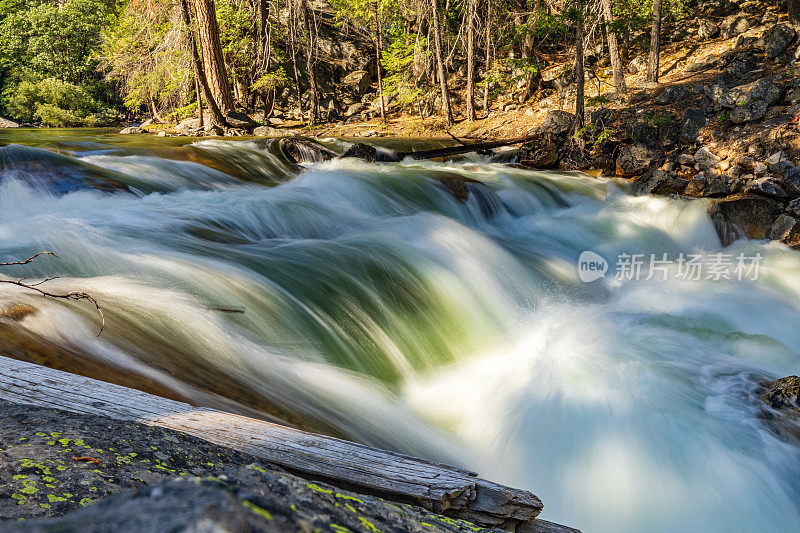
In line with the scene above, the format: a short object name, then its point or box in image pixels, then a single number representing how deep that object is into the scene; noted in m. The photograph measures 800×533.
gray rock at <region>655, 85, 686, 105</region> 11.85
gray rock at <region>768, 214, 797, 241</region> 7.44
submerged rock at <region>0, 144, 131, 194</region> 5.77
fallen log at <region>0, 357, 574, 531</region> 1.48
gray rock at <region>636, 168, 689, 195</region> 9.05
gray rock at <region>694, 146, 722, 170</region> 8.93
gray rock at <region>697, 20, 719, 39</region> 17.11
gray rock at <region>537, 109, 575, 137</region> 11.73
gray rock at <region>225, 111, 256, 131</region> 15.15
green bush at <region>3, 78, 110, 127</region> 26.00
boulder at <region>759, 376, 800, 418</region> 3.55
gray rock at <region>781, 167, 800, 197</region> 7.64
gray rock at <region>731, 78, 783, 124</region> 9.18
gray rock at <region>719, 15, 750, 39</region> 16.31
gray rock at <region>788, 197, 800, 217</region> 7.50
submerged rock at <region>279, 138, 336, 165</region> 10.17
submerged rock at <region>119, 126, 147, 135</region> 17.73
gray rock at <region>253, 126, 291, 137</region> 15.34
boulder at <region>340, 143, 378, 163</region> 10.80
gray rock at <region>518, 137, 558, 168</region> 11.46
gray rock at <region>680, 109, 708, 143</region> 9.70
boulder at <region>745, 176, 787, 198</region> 7.74
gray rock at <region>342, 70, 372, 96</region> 22.23
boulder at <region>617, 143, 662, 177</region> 9.88
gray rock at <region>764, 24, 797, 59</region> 11.66
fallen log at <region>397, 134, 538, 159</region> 12.04
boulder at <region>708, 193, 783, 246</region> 7.71
